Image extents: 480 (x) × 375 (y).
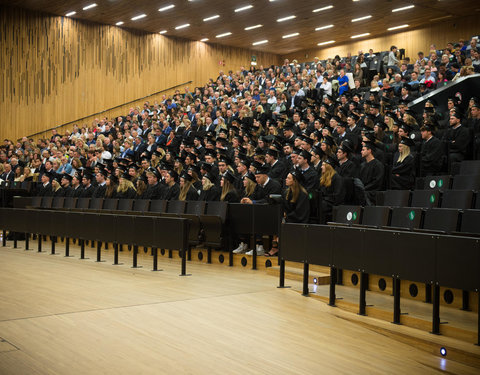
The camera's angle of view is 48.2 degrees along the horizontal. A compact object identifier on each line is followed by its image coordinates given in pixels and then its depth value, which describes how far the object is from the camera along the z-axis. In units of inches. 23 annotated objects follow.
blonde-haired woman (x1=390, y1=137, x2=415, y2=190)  350.6
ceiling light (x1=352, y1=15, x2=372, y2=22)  906.7
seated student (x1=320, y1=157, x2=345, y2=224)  330.3
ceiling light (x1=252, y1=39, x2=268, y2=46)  1108.5
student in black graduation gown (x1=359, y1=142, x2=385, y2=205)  351.6
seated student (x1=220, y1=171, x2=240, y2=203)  385.4
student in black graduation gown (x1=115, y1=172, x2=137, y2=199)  494.0
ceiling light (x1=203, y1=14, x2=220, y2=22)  914.7
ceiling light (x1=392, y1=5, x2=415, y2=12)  840.4
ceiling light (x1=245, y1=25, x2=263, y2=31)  986.1
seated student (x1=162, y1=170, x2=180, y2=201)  447.2
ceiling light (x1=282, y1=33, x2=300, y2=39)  1039.1
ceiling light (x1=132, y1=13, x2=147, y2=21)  918.4
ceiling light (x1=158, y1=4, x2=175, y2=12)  860.6
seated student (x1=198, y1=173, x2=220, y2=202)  404.2
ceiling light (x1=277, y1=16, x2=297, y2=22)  914.7
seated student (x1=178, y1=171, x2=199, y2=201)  423.2
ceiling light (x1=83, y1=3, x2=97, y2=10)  859.4
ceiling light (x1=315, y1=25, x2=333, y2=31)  974.4
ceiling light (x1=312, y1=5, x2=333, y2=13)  844.2
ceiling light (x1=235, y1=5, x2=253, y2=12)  853.2
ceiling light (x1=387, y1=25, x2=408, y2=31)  972.6
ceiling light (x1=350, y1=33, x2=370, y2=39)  1032.2
